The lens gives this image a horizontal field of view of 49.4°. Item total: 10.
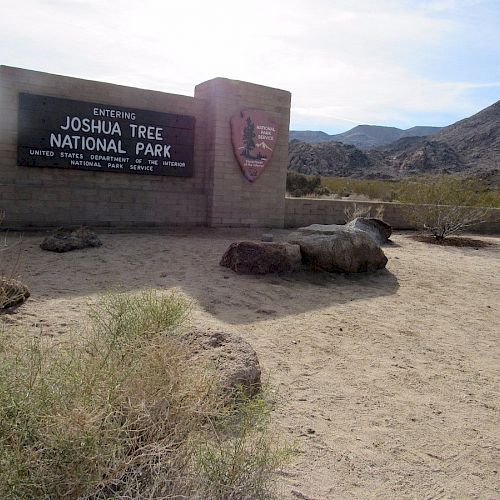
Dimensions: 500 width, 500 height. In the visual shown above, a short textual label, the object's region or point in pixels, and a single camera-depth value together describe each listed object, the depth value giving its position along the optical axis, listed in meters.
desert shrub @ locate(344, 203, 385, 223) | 14.29
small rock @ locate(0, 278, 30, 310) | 5.21
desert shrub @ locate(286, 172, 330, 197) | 27.33
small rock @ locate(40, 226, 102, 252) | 8.58
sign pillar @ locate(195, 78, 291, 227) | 12.20
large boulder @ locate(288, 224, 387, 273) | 8.41
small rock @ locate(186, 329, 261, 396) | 3.69
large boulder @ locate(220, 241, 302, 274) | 7.89
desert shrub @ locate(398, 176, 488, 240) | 14.24
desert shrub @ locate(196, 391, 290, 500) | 2.32
